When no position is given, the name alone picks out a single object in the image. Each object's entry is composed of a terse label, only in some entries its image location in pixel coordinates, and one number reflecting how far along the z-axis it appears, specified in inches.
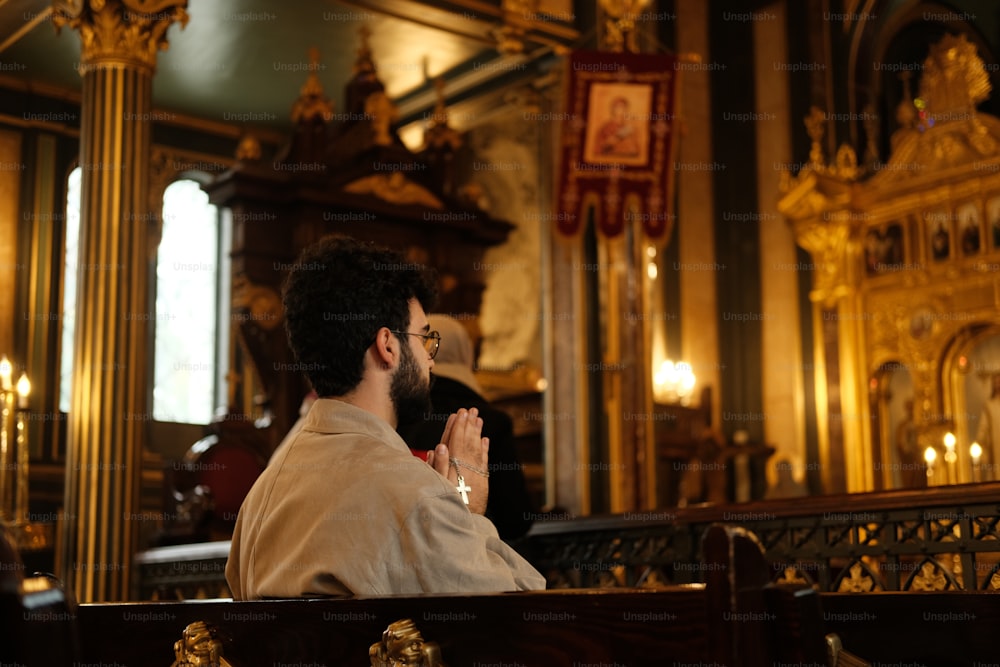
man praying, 93.6
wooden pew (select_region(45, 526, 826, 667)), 55.4
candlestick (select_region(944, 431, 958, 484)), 489.9
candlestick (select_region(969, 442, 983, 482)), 462.9
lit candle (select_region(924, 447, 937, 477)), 412.5
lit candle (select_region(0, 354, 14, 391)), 313.6
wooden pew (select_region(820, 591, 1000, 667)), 77.2
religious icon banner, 341.1
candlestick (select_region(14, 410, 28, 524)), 318.7
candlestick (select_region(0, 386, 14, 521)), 316.5
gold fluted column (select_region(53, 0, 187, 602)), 277.9
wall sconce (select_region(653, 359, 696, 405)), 549.3
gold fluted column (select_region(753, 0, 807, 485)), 558.3
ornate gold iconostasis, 500.7
